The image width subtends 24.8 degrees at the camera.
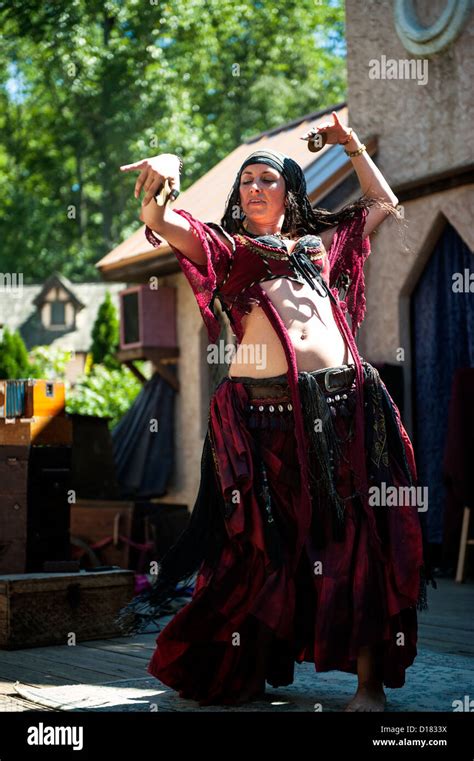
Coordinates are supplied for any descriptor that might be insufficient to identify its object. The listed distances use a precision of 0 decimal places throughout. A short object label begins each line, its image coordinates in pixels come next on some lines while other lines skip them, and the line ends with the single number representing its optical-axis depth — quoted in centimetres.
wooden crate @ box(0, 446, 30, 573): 608
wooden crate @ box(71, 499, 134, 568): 911
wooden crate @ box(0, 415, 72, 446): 623
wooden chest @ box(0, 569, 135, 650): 557
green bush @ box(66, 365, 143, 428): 2217
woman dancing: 385
